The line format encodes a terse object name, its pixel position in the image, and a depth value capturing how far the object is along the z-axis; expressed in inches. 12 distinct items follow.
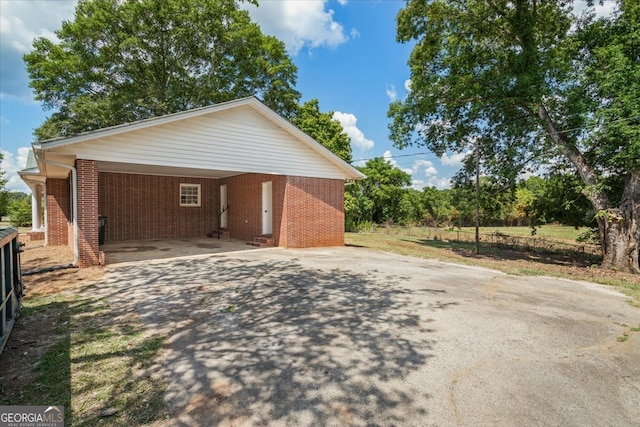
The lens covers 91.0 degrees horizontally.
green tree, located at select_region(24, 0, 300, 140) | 802.2
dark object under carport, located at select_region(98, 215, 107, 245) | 466.9
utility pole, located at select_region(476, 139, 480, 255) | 559.0
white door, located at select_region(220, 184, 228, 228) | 607.3
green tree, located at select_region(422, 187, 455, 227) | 1373.0
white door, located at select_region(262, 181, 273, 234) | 511.5
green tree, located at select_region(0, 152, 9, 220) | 681.6
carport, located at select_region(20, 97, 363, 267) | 322.0
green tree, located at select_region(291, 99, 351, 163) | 934.4
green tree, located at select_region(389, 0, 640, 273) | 416.5
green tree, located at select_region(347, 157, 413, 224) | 1155.0
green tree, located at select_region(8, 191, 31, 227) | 976.9
